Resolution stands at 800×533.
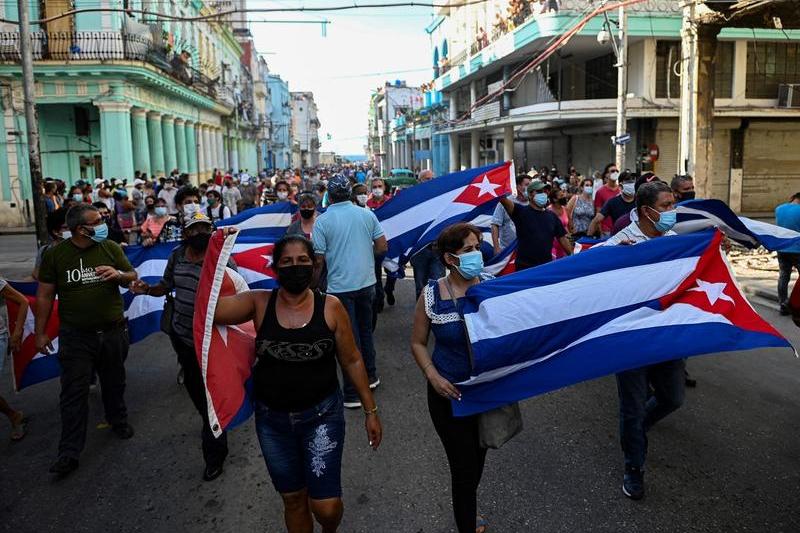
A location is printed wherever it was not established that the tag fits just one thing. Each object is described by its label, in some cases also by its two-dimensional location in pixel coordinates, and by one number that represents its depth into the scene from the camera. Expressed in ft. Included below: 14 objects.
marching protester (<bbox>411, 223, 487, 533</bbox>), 10.93
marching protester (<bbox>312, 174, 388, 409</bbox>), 18.29
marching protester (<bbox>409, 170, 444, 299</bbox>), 24.41
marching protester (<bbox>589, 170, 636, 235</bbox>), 23.73
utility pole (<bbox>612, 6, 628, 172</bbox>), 60.08
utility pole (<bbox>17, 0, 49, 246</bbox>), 44.47
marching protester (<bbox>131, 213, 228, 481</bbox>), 14.69
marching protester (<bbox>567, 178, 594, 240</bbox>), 33.06
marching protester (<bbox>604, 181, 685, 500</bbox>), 12.96
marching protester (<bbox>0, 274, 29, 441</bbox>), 16.42
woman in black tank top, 10.30
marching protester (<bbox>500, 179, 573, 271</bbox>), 21.34
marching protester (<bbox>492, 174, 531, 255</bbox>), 24.43
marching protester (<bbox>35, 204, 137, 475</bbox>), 15.37
